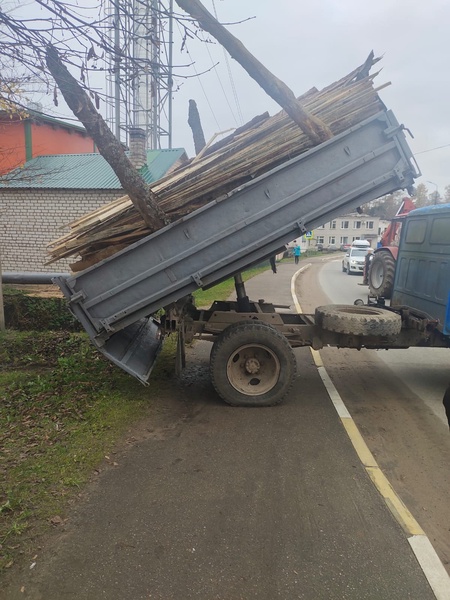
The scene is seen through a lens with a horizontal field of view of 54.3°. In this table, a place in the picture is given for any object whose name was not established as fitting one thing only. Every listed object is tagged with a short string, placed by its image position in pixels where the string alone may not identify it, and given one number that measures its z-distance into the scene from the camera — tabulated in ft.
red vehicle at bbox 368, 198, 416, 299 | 37.61
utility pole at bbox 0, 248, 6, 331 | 27.20
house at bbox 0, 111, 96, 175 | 56.65
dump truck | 15.11
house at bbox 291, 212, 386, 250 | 288.30
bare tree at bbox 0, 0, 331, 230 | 12.96
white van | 90.53
